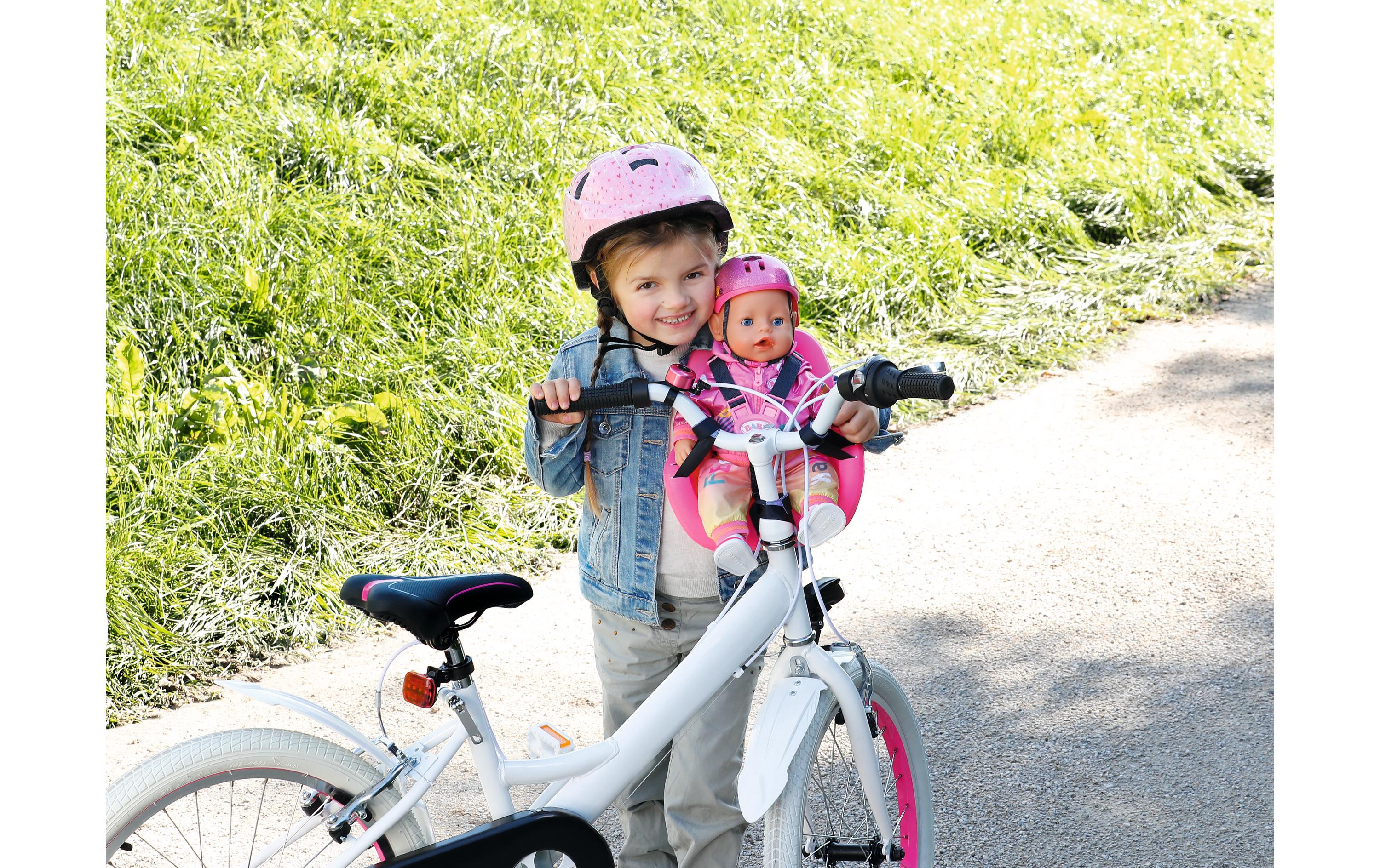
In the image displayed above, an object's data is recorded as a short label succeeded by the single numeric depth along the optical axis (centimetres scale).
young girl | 217
